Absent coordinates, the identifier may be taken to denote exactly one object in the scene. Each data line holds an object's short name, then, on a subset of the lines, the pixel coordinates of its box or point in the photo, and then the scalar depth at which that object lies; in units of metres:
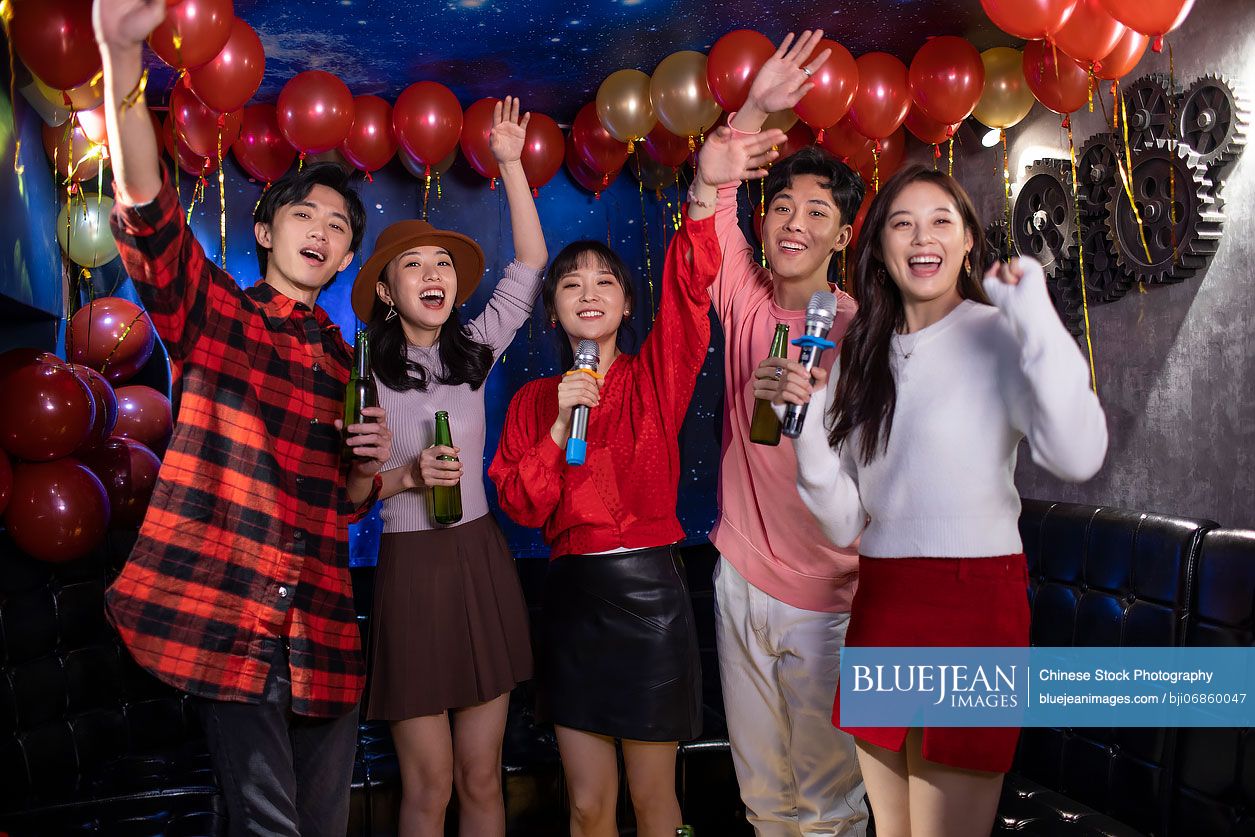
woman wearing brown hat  2.28
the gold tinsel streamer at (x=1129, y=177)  2.97
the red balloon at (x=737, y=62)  3.00
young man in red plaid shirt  1.69
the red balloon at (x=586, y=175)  4.14
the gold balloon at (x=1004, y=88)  3.29
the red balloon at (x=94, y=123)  2.78
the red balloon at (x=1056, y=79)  2.91
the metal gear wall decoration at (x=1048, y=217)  3.39
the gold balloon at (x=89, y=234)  3.46
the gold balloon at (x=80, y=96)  2.36
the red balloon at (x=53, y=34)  2.00
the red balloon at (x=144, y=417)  3.34
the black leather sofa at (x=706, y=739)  2.35
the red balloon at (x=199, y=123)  3.18
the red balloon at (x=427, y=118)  3.49
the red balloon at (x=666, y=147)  3.81
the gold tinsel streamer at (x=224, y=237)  3.77
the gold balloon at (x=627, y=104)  3.45
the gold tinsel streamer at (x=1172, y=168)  2.88
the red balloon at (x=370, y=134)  3.61
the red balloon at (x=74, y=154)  3.06
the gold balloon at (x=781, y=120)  3.24
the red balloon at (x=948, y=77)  3.20
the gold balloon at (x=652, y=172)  4.13
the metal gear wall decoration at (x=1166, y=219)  2.80
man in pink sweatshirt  2.09
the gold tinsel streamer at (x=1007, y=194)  3.73
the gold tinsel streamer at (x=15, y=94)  1.74
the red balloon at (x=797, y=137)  3.75
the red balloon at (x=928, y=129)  3.60
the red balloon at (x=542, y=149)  3.82
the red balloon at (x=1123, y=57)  2.68
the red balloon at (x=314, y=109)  3.23
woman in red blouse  2.26
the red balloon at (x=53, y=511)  2.55
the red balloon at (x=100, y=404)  2.80
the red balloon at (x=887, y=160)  3.97
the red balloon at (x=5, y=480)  2.48
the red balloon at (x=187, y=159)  3.27
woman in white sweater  1.50
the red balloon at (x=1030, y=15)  2.56
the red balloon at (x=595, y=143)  3.89
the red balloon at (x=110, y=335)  3.29
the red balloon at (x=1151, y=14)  2.38
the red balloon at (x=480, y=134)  3.67
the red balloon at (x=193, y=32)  2.31
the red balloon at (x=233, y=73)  2.73
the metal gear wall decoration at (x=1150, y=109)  2.93
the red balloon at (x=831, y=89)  3.08
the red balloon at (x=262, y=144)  3.69
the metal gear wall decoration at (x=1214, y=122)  2.70
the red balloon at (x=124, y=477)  2.92
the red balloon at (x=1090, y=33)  2.59
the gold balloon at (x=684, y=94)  3.24
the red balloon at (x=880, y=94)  3.30
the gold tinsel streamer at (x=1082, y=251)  3.30
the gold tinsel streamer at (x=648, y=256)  4.66
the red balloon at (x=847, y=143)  3.63
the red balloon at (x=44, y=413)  2.46
